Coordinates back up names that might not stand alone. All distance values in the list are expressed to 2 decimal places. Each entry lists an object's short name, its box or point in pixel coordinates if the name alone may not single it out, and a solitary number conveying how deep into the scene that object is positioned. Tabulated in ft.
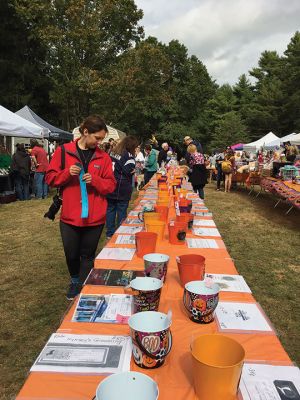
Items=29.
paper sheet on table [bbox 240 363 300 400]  3.47
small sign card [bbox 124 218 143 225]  11.19
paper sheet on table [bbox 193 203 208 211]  13.96
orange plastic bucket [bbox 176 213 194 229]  9.73
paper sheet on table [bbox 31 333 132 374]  3.87
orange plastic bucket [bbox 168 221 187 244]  8.55
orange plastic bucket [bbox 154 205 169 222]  10.02
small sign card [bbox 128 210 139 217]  12.49
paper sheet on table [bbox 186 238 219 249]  8.61
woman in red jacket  8.79
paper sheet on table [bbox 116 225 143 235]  10.00
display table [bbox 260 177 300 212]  23.95
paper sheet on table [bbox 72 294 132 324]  4.99
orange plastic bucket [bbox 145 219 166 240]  8.55
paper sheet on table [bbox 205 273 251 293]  6.09
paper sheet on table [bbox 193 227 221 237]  9.87
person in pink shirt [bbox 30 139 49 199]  33.96
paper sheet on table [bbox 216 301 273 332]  4.82
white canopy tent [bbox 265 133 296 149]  75.10
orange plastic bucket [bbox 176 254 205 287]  5.82
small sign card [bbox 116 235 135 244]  8.86
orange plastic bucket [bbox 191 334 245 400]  3.10
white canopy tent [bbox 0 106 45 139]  29.19
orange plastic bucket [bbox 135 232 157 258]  7.32
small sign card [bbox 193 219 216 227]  11.17
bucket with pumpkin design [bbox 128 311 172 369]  3.64
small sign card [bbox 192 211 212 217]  12.73
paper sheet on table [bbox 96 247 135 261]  7.62
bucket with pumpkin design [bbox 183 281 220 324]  4.70
